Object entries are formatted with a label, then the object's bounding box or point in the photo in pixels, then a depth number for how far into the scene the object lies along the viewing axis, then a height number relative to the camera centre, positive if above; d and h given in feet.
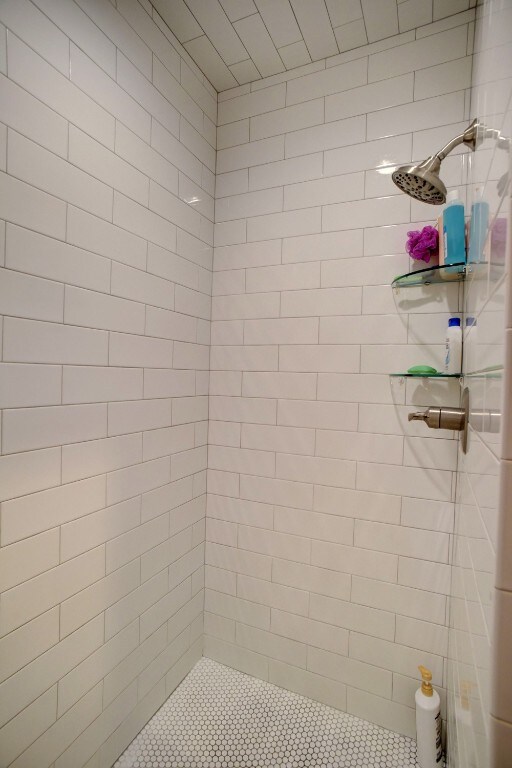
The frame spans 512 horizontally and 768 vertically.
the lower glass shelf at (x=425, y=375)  3.71 +0.08
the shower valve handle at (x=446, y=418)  3.13 -0.30
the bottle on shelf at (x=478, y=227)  1.91 +0.96
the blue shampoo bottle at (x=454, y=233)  3.56 +1.50
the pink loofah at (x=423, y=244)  3.86 +1.48
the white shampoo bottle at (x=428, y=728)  3.78 -3.58
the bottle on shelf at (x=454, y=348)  3.71 +0.37
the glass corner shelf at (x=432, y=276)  3.66 +1.15
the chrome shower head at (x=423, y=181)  2.91 +1.70
